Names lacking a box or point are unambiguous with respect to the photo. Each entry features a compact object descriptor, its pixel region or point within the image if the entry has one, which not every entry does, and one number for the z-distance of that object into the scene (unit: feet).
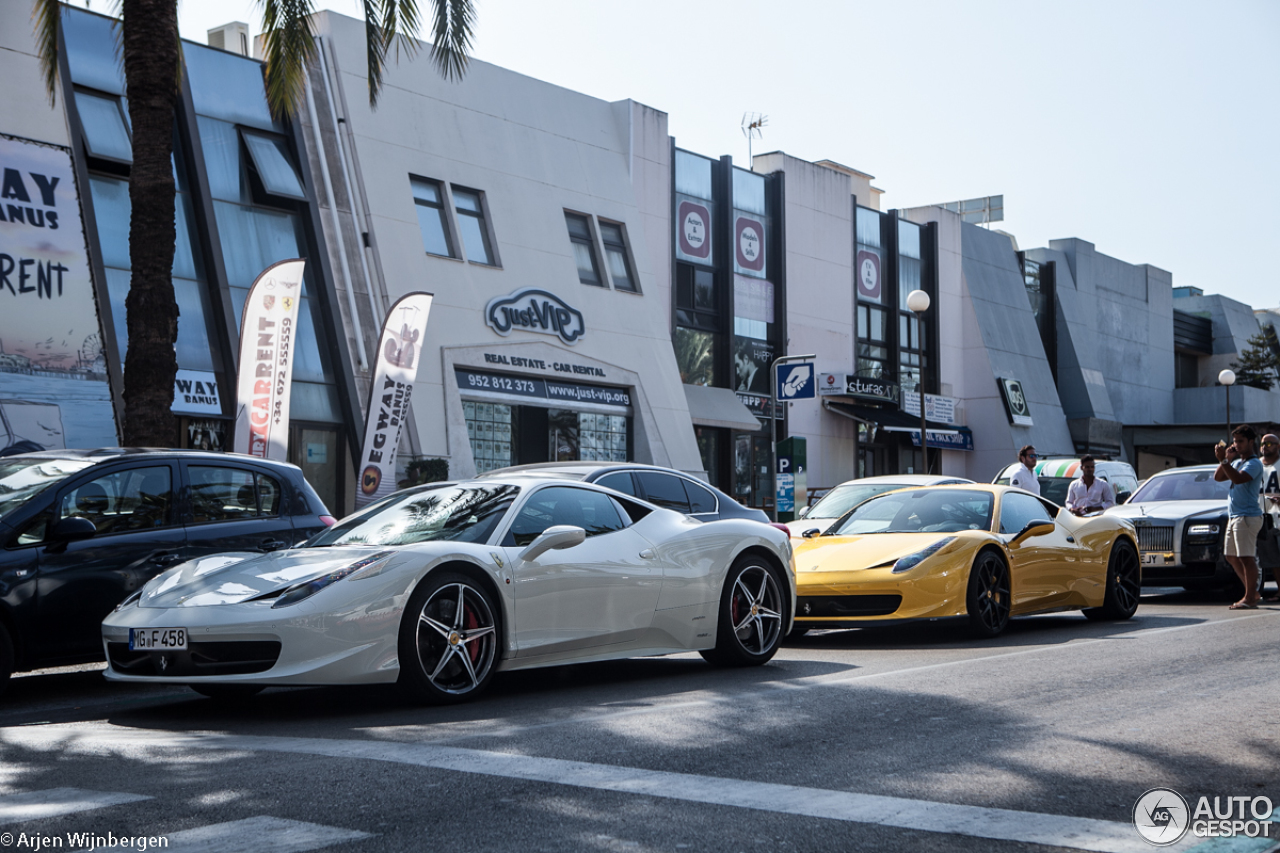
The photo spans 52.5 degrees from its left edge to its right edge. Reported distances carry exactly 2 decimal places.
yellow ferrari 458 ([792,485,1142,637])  34.65
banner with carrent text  56.65
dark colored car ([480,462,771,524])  37.04
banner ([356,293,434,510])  62.85
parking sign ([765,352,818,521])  63.10
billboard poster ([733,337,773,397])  111.65
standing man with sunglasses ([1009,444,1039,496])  54.54
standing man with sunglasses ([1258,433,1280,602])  45.03
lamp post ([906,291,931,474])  80.38
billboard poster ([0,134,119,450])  60.49
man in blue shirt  44.55
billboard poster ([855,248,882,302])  129.08
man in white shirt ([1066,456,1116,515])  54.54
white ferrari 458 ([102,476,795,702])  21.88
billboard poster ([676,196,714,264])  107.04
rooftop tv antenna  135.85
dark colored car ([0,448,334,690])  25.16
